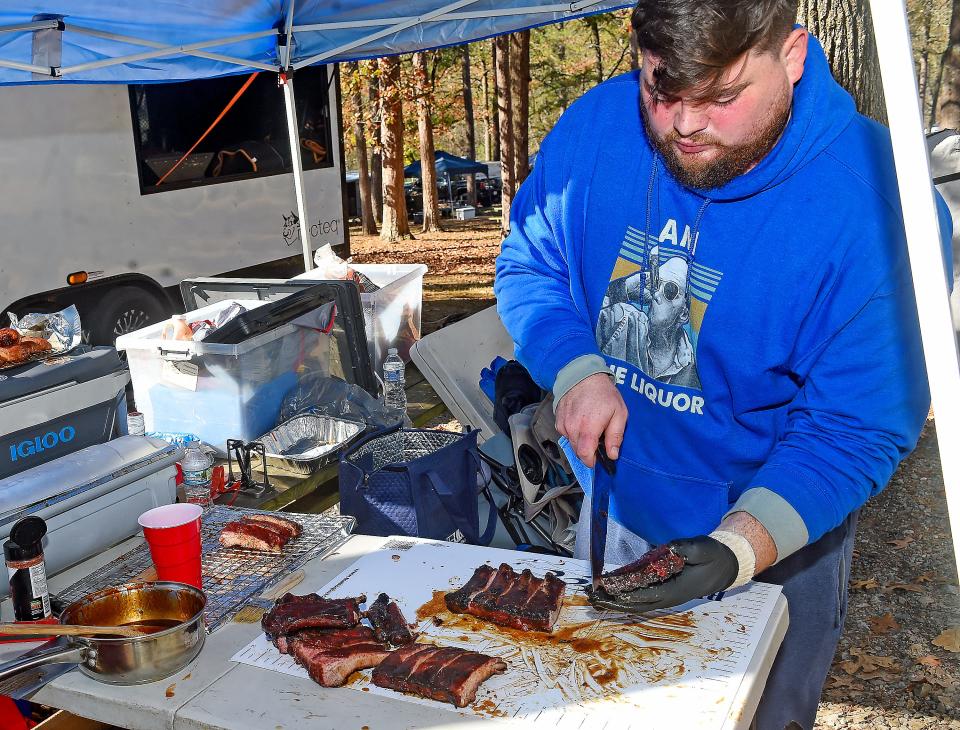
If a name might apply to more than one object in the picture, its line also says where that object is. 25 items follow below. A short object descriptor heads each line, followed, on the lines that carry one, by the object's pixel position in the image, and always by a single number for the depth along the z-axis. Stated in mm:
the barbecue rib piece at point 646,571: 1902
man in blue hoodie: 1949
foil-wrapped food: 2889
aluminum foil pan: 3861
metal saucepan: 1905
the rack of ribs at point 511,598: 2078
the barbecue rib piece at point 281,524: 2604
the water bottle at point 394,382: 4688
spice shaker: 2094
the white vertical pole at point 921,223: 1437
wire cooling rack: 2312
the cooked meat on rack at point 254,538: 2539
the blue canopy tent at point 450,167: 29203
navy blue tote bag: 2990
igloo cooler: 2596
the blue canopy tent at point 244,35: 4348
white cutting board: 1787
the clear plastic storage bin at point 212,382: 3910
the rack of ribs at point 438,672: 1827
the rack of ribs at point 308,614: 2076
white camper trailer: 6578
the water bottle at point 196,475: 3102
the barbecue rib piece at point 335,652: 1913
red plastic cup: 2217
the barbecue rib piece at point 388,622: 2057
